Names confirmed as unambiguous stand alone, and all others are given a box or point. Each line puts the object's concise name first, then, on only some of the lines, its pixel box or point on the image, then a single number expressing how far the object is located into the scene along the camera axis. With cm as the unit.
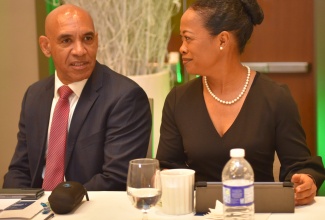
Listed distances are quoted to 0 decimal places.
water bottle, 228
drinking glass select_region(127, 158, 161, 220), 234
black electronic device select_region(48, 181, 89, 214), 252
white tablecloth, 245
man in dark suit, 305
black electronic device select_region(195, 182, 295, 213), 246
